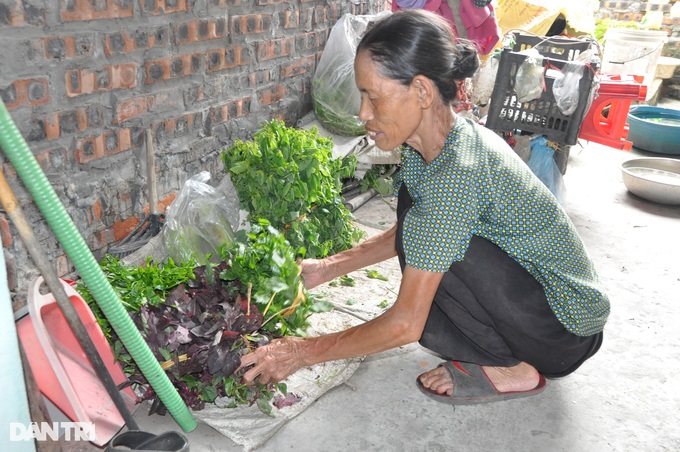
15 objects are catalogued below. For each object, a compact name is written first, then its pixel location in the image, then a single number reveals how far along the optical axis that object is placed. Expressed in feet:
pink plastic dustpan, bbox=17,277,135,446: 5.17
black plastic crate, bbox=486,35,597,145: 12.09
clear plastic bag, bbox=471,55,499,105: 16.08
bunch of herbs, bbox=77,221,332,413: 6.30
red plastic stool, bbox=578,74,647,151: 12.19
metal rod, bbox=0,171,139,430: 4.00
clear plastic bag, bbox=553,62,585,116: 11.80
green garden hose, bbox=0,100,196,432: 3.96
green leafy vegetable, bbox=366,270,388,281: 9.64
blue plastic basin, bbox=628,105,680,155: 16.85
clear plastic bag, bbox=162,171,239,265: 8.28
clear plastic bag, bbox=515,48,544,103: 12.16
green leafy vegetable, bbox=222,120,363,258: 8.87
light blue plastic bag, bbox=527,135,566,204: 12.98
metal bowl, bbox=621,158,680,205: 13.21
